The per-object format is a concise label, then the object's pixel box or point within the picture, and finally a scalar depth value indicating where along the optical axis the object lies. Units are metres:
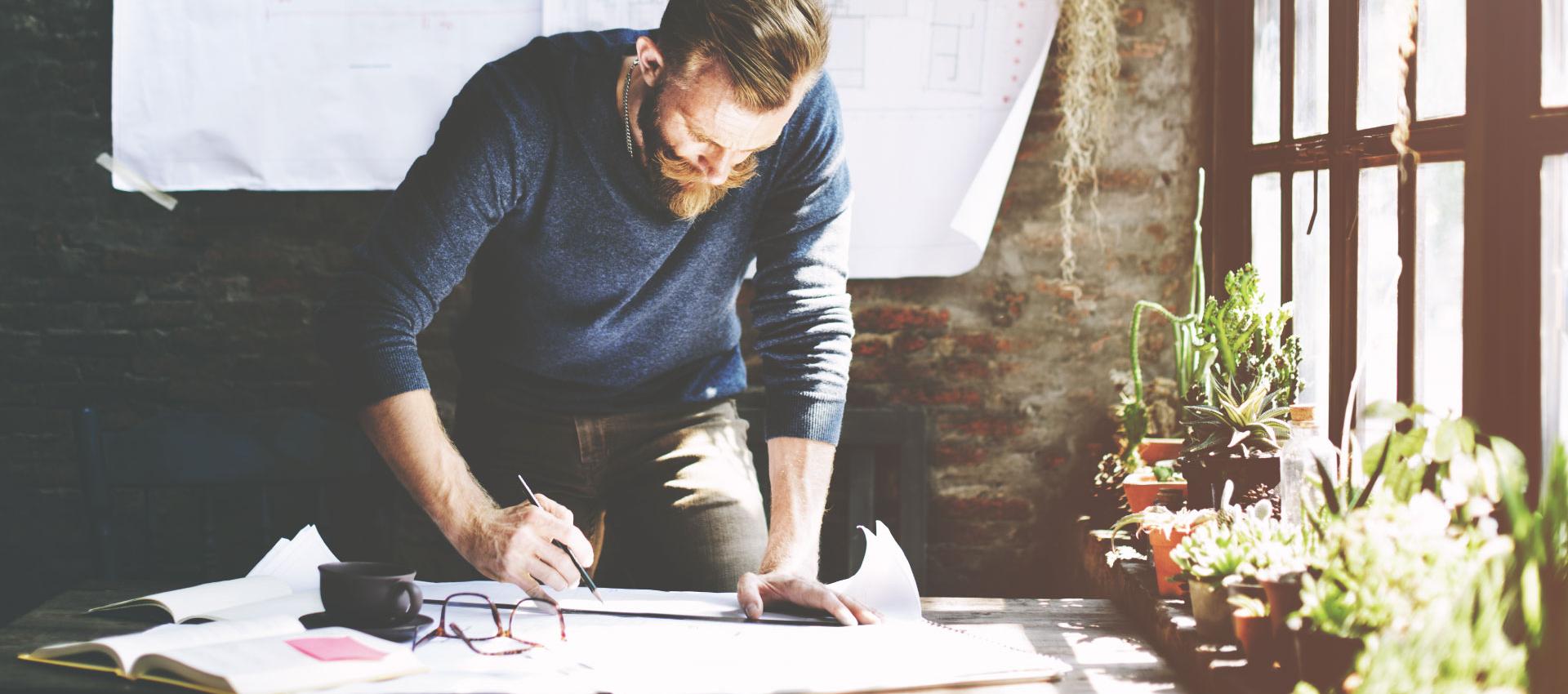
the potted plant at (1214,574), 1.50
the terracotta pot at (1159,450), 2.64
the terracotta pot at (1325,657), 1.24
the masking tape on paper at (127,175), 2.89
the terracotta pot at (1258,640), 1.40
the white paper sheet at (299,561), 1.74
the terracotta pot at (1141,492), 2.41
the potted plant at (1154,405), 2.43
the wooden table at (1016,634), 1.37
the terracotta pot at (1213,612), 1.50
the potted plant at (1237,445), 1.94
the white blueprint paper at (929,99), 2.87
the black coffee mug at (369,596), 1.47
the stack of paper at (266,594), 1.55
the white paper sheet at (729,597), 1.62
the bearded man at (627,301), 1.75
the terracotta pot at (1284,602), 1.35
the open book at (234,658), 1.26
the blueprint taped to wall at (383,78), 2.86
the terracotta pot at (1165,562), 1.82
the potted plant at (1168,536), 1.82
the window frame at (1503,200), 1.50
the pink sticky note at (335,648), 1.34
